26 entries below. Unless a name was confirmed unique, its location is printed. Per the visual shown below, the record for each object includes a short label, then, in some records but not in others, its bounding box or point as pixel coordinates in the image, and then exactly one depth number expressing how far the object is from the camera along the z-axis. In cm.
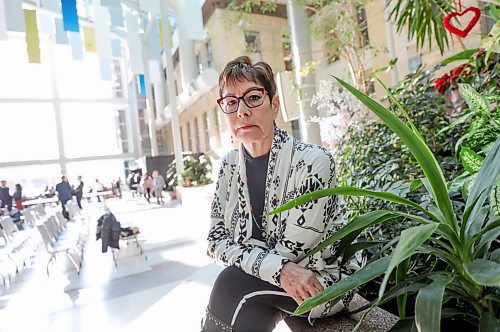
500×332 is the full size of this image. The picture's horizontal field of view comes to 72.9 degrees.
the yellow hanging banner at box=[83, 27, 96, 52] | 818
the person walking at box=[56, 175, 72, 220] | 1036
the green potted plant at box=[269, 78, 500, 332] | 68
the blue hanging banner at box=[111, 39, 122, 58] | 1072
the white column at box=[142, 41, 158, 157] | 2212
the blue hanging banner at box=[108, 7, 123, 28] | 664
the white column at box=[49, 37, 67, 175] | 1991
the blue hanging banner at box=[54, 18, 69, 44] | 723
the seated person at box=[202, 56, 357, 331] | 108
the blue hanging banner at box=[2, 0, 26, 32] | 400
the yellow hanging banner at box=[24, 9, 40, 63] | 451
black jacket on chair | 488
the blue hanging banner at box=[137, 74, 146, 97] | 1441
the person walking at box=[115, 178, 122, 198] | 1981
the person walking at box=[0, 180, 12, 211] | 1055
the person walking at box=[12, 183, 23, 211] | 1180
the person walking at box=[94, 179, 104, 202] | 2177
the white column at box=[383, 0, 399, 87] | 619
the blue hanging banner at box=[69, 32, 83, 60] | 891
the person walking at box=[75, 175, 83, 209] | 1400
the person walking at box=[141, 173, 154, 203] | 1352
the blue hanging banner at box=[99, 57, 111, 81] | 1011
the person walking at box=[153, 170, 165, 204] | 1276
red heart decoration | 168
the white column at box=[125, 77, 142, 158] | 2334
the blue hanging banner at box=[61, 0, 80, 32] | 527
